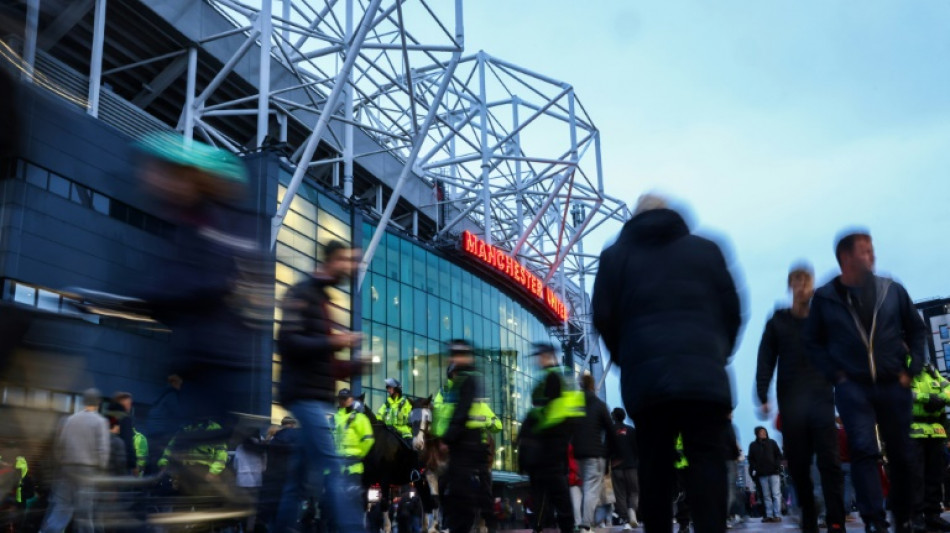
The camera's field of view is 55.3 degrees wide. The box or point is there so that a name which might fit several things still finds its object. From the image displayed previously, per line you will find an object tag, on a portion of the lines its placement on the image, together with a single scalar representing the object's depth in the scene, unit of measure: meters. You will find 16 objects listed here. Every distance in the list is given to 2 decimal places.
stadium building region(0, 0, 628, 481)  3.84
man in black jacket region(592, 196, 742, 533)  3.69
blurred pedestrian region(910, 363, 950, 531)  7.20
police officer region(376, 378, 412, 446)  12.00
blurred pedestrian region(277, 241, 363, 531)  4.60
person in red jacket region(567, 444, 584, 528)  11.62
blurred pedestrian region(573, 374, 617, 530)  9.51
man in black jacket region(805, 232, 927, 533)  5.36
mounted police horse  9.98
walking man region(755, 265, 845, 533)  6.21
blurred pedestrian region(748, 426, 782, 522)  14.24
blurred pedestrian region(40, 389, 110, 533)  4.30
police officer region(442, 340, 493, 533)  7.08
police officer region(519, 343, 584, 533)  7.91
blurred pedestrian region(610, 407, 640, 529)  12.44
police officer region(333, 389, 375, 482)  9.66
